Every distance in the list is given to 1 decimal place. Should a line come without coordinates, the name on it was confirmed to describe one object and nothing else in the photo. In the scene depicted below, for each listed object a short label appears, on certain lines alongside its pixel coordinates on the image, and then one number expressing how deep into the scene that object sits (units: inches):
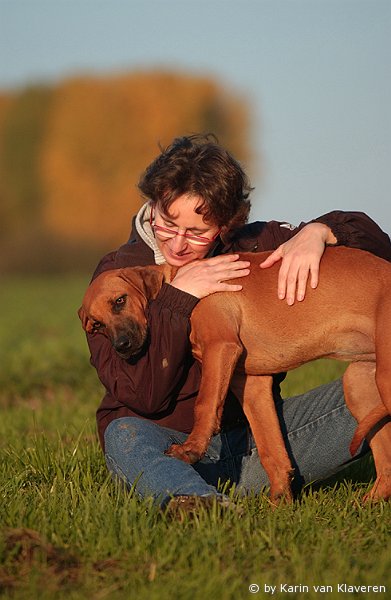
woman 362.9
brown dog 360.2
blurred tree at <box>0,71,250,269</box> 4677.7
